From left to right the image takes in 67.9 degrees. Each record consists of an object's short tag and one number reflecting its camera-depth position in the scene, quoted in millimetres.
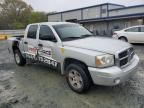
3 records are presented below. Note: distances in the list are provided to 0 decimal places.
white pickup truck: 2364
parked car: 7721
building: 14486
